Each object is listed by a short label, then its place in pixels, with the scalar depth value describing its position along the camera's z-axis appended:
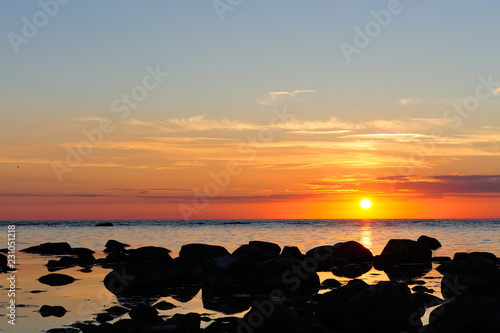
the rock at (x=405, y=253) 35.34
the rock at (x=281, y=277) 22.89
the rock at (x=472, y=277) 21.88
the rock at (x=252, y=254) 26.98
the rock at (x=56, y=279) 22.88
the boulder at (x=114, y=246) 45.23
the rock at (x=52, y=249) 40.44
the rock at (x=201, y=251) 31.95
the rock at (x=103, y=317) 15.69
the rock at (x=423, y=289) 21.50
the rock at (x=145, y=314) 15.62
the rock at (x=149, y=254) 31.67
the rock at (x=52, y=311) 16.31
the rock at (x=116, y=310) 16.70
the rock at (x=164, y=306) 18.05
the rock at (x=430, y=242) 45.94
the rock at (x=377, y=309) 16.17
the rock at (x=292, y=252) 33.69
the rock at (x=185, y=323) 13.32
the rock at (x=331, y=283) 23.78
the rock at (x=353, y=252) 36.03
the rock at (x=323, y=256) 33.08
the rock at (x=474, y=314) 14.78
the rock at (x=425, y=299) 18.58
